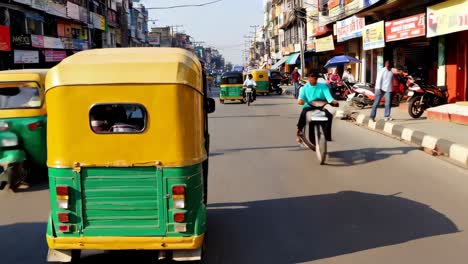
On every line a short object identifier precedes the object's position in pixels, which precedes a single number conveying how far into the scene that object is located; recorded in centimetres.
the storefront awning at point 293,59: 5203
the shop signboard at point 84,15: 4447
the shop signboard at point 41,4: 3239
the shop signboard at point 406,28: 1703
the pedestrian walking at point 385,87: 1362
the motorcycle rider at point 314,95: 900
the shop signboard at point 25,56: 2953
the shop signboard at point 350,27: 2566
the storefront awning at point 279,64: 6328
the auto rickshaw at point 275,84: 3691
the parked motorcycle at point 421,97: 1505
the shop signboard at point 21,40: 2953
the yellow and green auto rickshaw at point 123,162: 398
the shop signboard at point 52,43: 3447
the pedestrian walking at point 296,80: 2877
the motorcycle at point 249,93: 2564
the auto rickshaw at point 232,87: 2839
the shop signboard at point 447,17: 1378
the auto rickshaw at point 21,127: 738
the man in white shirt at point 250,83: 2603
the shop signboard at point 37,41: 3183
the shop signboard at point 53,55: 3484
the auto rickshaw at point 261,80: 3420
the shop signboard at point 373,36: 2116
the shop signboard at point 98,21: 4915
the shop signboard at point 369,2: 2058
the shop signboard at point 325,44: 3284
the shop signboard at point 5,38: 2684
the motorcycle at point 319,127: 881
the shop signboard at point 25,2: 3000
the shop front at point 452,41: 1413
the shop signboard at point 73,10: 4021
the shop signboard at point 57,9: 3573
